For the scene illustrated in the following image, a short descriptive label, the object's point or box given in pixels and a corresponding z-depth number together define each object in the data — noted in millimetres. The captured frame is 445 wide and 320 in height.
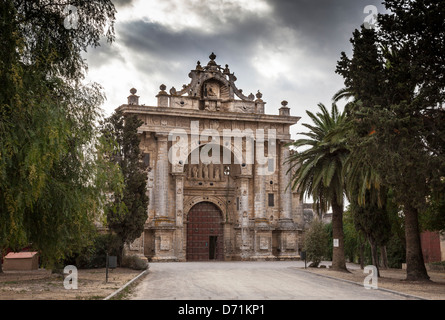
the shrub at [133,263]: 26438
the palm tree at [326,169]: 26938
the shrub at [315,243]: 31312
